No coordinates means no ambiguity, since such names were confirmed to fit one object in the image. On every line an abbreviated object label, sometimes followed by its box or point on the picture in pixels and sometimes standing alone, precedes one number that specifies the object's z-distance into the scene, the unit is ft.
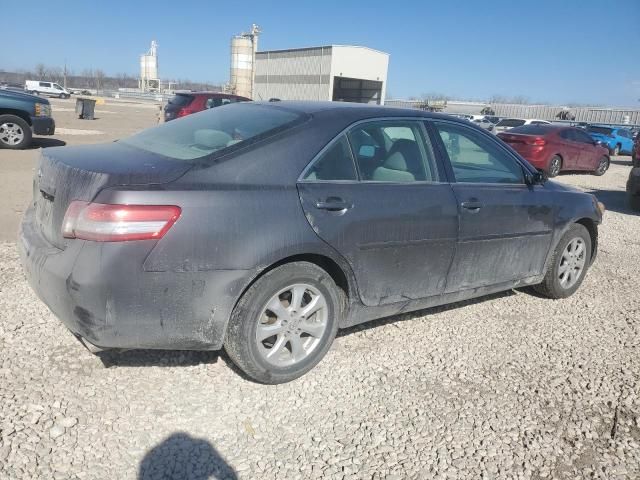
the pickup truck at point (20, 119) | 37.67
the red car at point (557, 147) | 44.42
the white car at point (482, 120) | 116.33
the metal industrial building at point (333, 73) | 112.57
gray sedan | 8.27
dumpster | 82.64
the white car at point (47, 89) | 191.52
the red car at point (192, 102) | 52.21
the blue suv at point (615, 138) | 80.48
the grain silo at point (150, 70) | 332.70
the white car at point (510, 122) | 95.14
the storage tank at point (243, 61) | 158.85
